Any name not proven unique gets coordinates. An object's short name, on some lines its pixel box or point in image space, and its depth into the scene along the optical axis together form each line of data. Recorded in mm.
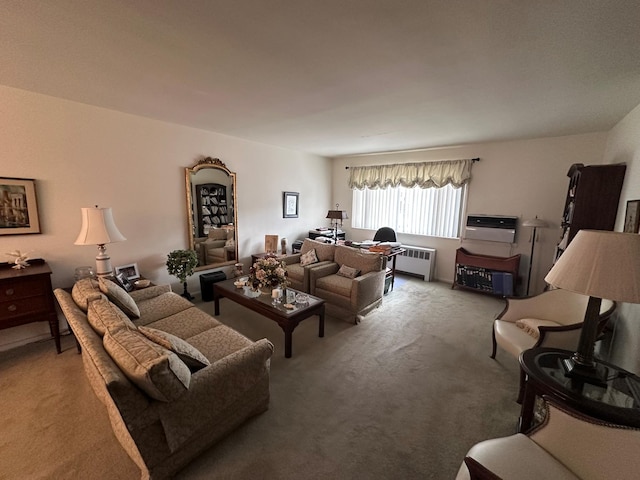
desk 4473
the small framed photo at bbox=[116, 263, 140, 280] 3209
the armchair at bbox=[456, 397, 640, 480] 1015
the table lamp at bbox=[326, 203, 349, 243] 5484
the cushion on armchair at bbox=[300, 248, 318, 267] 4180
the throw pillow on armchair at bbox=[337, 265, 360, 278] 3711
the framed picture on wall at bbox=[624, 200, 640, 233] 2102
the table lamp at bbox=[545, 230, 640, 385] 1175
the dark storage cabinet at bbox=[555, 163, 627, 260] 2723
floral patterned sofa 1208
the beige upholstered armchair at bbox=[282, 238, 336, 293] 3772
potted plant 3492
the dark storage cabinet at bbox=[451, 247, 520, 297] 4070
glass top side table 1181
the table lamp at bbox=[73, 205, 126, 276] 2562
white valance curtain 4598
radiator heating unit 5043
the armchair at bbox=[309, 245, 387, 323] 3320
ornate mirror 3873
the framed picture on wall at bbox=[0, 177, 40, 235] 2510
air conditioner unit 4180
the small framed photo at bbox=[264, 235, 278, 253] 4773
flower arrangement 2838
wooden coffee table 2564
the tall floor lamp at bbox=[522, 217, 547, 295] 3720
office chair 5137
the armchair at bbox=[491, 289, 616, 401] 1890
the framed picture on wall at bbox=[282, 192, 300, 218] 5250
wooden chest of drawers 2305
